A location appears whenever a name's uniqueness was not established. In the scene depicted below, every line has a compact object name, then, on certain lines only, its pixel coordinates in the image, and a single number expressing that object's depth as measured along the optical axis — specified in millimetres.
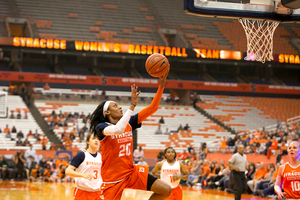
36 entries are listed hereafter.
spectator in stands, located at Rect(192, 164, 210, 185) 15898
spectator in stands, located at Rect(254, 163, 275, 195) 12734
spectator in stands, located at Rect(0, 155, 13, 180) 17203
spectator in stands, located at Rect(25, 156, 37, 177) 17791
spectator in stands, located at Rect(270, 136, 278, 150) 16484
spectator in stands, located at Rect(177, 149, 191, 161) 18831
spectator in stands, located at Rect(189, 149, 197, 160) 18645
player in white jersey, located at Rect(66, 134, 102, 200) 5566
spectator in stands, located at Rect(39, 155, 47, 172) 17891
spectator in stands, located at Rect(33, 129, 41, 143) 21391
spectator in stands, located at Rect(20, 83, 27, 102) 27542
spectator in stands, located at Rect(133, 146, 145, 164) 17762
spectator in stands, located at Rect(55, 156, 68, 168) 17844
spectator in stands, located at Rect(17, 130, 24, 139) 20969
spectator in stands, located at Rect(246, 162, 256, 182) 13695
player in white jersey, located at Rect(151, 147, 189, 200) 7473
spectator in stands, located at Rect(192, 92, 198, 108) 30753
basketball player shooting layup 4441
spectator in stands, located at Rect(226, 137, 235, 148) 19466
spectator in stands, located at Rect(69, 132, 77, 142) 21719
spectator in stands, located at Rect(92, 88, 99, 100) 27844
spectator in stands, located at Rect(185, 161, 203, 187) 16594
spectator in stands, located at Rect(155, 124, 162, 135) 24859
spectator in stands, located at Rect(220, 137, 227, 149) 20038
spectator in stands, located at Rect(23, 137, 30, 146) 20125
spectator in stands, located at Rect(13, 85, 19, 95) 28198
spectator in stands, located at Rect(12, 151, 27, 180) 17359
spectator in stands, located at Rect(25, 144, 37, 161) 18016
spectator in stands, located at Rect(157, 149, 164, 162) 18798
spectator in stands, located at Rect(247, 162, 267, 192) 13133
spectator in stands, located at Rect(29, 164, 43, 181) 17575
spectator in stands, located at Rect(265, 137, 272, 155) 16622
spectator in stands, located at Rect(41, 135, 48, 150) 19852
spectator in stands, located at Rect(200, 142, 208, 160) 18928
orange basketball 4836
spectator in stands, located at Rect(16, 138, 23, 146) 20225
